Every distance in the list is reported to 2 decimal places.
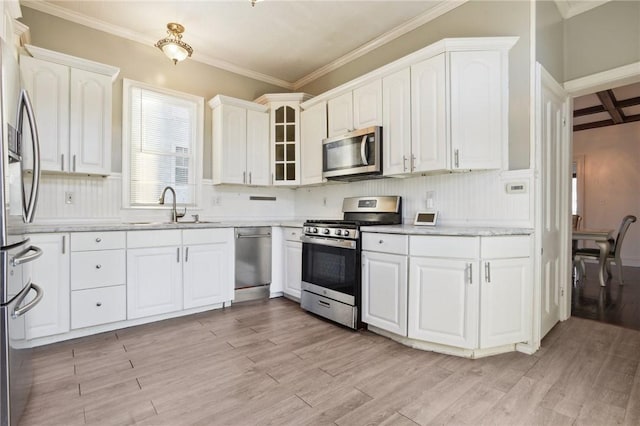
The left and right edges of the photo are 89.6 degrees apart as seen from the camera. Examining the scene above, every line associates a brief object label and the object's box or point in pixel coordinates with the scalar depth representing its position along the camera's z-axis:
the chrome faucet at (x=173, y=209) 3.56
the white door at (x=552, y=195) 2.56
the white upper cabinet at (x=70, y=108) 2.75
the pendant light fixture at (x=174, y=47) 2.87
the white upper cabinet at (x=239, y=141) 3.96
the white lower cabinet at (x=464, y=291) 2.31
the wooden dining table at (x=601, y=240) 4.37
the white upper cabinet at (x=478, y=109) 2.60
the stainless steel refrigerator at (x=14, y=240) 1.41
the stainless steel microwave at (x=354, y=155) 3.16
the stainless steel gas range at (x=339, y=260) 2.88
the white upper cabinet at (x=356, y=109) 3.22
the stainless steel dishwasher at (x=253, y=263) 3.66
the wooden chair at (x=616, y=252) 4.64
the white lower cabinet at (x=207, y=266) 3.25
